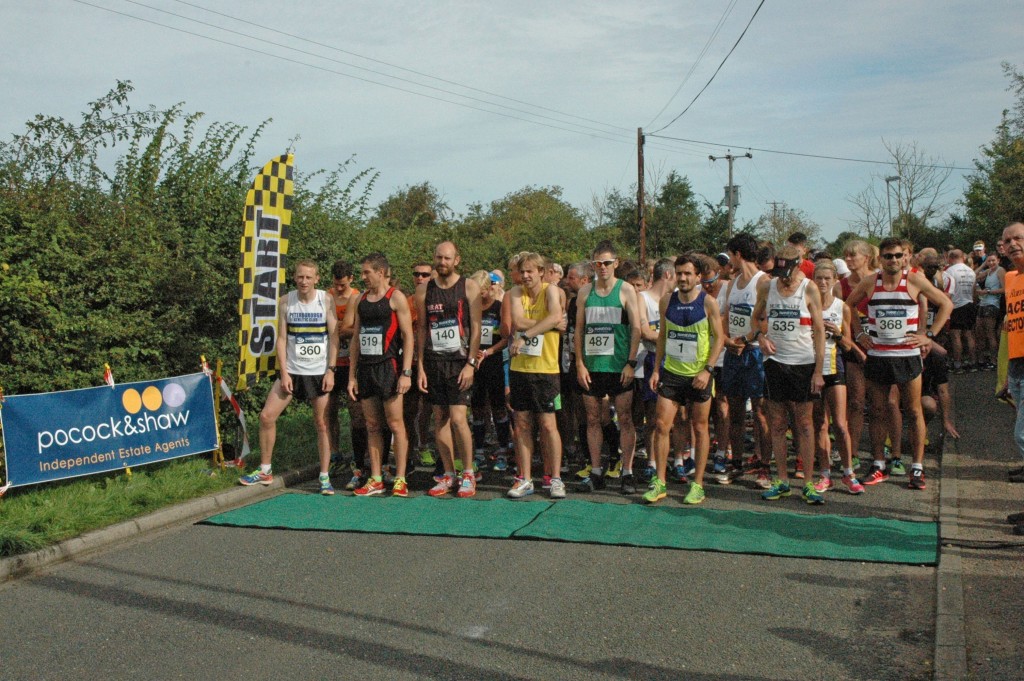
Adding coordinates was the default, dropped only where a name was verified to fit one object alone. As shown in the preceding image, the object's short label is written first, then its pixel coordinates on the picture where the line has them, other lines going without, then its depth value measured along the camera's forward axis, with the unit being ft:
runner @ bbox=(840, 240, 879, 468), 27.89
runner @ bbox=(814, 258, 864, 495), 26.02
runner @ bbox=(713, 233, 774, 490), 27.25
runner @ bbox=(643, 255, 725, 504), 24.95
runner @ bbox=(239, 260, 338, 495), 28.14
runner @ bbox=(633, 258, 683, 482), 27.63
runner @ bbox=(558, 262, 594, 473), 29.48
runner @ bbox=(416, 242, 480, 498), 26.89
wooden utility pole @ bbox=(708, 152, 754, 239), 151.23
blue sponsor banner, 24.75
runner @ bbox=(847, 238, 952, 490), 25.38
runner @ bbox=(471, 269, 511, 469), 29.96
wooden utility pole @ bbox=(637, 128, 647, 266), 96.82
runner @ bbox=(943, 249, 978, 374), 45.50
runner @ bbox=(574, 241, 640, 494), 26.50
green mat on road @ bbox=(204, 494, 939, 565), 20.27
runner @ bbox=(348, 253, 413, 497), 27.22
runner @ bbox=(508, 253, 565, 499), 26.40
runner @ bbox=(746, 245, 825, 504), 24.66
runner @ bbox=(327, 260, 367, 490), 29.17
